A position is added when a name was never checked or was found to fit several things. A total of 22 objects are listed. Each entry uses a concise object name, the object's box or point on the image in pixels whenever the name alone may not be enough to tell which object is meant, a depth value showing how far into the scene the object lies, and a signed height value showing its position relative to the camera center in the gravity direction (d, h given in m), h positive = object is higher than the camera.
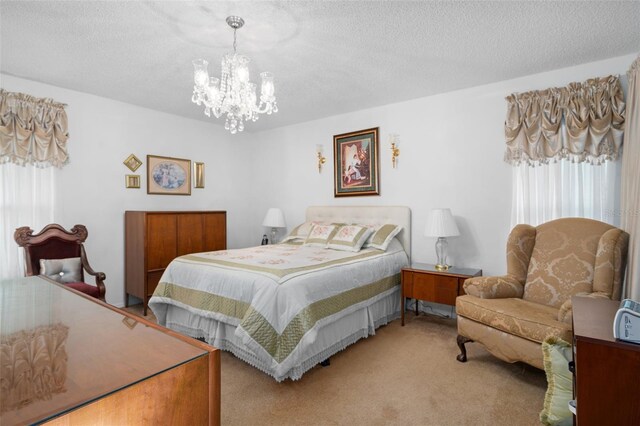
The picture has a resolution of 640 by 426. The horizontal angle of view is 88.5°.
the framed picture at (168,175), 4.37 +0.48
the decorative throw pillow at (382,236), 3.77 -0.30
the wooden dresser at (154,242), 3.83 -0.39
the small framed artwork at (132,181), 4.14 +0.37
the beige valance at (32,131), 3.18 +0.81
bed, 2.26 -0.73
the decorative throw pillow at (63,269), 3.06 -0.56
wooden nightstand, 3.12 -0.72
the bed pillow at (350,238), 3.72 -0.32
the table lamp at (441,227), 3.34 -0.17
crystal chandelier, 2.38 +0.91
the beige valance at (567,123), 2.75 +0.78
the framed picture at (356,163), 4.30 +0.63
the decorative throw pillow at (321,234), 3.96 -0.30
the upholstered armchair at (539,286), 2.19 -0.59
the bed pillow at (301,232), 4.46 -0.31
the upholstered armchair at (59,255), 3.08 -0.45
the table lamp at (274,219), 4.99 -0.14
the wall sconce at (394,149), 4.10 +0.76
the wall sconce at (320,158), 4.80 +0.76
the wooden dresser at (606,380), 1.23 -0.65
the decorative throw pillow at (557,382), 1.66 -0.89
